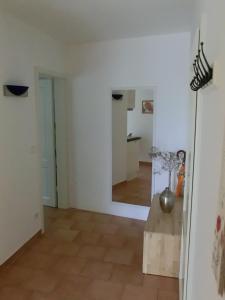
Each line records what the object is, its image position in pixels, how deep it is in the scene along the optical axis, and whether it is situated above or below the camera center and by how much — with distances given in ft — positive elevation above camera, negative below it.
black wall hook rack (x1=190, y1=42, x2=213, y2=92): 2.56 +0.46
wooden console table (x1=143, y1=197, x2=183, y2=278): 7.79 -4.03
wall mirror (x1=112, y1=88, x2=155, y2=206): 10.97 -1.26
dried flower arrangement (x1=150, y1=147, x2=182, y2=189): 10.27 -1.79
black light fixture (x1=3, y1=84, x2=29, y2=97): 7.88 +0.83
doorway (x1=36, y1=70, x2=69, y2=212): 11.94 -1.13
